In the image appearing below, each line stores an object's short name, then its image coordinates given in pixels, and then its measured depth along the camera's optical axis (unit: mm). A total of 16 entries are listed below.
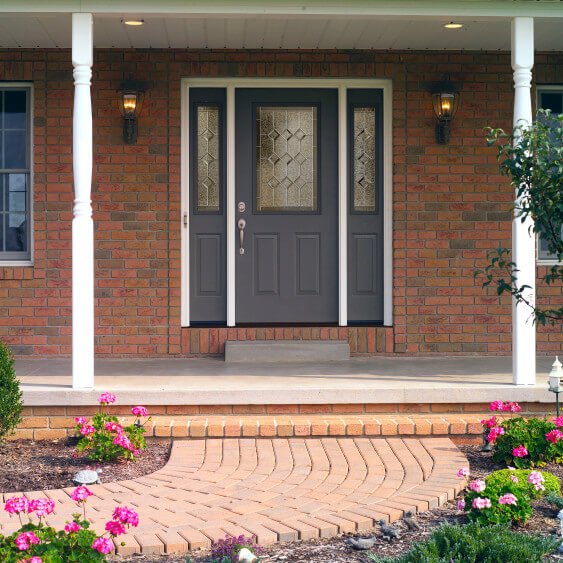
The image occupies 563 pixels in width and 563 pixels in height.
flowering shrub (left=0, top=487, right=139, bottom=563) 3998
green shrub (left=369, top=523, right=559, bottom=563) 4449
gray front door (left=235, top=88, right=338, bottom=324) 9812
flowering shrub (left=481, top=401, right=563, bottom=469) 6480
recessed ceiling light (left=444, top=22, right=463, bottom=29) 8461
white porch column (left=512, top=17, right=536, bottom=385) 7789
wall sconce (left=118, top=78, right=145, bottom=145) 9445
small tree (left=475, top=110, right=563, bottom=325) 5141
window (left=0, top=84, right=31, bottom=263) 9680
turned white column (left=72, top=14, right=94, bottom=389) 7594
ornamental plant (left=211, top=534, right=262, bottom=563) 4570
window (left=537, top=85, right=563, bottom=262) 9898
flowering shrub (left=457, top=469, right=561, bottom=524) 5137
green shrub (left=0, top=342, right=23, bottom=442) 6703
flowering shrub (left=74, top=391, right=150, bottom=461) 6566
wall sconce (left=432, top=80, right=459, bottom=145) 9586
